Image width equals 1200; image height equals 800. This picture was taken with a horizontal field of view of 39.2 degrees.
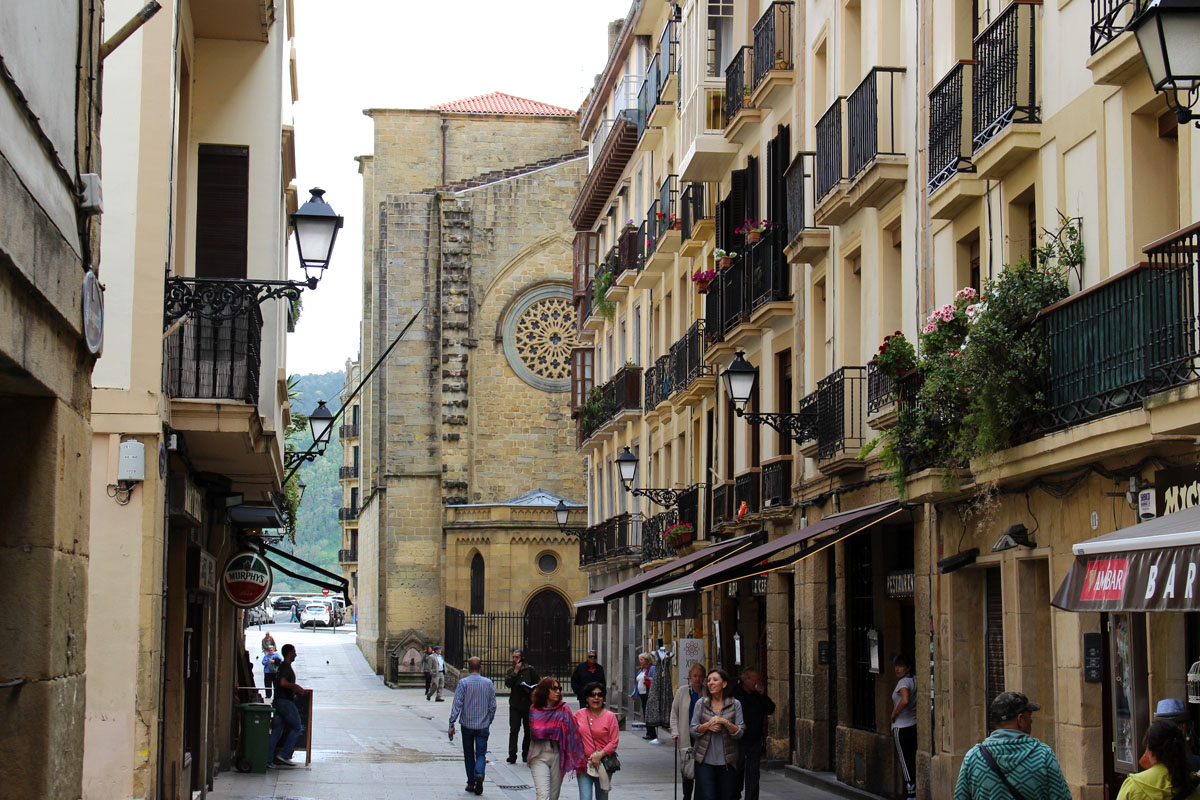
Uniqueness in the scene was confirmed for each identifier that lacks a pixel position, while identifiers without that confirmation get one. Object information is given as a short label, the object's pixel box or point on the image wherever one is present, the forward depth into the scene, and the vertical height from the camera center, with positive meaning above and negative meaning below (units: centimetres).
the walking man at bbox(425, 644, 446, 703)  4525 -233
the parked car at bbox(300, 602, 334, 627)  10150 -153
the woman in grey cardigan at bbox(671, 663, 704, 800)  1495 -116
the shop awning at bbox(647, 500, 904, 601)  1725 +39
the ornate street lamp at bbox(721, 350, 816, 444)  2002 +224
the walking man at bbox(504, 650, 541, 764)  2364 -147
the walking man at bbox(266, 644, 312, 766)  2219 -165
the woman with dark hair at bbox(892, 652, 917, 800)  1727 -134
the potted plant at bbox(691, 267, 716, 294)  2712 +504
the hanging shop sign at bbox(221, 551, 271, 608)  1808 +12
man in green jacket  803 -85
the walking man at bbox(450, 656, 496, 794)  1931 -146
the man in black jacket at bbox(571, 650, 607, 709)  2447 -122
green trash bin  2120 -182
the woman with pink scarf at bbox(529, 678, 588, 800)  1496 -132
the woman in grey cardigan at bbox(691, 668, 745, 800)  1430 -127
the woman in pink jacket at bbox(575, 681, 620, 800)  1437 -127
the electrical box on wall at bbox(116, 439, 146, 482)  1281 +97
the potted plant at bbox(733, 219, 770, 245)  2345 +505
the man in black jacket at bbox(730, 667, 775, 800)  1634 -128
